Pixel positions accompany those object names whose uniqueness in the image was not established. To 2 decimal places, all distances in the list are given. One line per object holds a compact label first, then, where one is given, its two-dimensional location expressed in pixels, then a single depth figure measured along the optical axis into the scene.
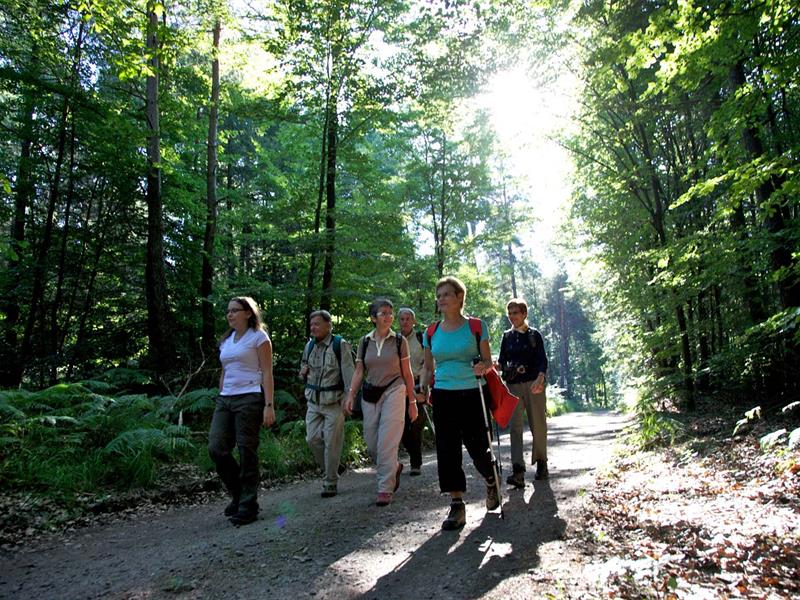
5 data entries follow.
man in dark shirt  6.29
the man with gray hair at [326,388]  6.21
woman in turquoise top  4.62
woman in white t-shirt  5.04
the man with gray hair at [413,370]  7.52
